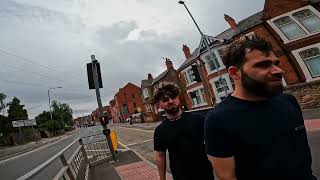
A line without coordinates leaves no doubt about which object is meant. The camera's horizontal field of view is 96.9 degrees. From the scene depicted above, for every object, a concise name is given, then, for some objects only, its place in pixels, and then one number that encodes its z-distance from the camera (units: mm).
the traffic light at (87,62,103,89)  6247
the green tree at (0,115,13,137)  30419
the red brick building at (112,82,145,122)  49187
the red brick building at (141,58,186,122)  22067
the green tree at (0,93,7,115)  36730
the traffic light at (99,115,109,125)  6103
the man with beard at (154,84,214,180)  1529
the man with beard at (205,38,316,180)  846
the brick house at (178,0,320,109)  9037
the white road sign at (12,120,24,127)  28452
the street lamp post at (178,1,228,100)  9869
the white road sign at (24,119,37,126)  29086
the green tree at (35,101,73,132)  33643
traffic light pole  5984
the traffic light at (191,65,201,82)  8536
